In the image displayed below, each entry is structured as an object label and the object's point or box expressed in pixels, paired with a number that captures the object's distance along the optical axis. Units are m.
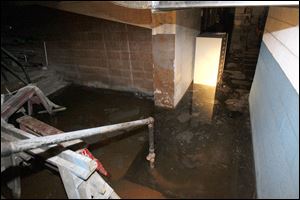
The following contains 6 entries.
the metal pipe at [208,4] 0.98
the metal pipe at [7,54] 3.40
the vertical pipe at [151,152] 2.42
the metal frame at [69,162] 1.28
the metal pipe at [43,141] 1.15
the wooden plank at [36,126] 2.28
